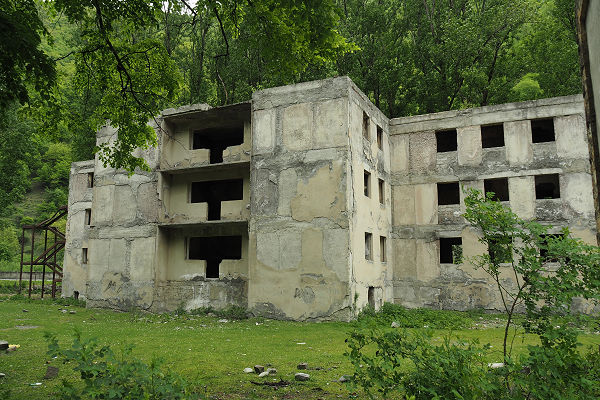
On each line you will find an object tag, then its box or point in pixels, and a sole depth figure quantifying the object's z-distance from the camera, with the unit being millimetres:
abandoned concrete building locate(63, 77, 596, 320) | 15023
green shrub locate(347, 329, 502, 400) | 4012
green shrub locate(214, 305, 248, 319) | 15523
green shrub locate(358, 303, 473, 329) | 14258
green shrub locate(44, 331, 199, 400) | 3561
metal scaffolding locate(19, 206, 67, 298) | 24828
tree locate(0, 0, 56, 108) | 5762
